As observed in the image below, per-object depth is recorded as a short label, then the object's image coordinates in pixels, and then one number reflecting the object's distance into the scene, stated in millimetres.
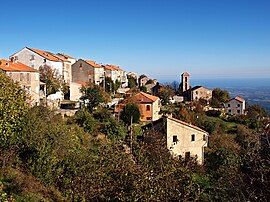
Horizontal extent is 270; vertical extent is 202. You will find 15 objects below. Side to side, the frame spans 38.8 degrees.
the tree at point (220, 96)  73369
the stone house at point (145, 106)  44594
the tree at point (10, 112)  18625
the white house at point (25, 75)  39594
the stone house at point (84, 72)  66875
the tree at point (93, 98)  42338
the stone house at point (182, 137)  34031
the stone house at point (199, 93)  77956
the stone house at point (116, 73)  77256
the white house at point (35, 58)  54844
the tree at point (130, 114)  39938
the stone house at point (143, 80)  99662
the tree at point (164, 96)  60625
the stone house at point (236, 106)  71938
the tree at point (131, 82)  83325
